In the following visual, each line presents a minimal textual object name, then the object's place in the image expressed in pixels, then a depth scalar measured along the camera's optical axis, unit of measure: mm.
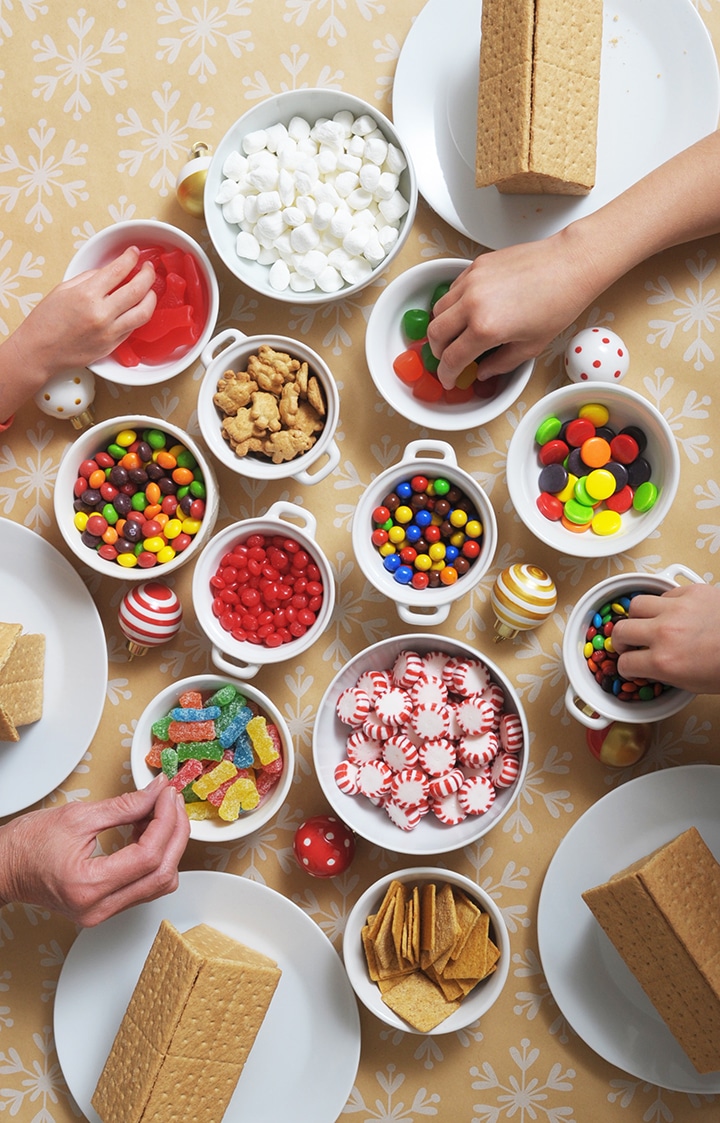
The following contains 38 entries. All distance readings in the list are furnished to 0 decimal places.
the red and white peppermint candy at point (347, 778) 1297
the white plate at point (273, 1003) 1365
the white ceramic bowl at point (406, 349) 1269
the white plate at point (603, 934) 1322
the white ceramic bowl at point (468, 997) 1268
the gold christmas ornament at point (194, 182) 1306
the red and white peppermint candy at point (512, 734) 1271
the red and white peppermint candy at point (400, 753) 1289
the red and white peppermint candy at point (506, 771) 1274
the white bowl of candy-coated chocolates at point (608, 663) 1244
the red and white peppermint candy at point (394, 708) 1290
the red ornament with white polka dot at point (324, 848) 1320
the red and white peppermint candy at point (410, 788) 1282
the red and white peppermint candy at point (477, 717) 1279
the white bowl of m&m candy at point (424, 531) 1277
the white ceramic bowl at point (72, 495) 1293
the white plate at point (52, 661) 1392
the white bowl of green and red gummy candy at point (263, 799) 1299
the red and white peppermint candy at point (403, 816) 1292
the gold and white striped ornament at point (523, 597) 1271
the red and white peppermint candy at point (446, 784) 1275
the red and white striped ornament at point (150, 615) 1313
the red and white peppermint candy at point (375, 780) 1294
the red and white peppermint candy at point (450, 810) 1293
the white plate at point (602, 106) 1268
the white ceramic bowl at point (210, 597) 1285
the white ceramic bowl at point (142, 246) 1300
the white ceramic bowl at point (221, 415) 1271
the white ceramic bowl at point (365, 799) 1277
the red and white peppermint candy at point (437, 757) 1287
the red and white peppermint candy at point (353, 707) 1305
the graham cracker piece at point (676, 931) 1204
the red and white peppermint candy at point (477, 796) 1284
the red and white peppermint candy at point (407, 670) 1290
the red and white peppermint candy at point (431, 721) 1282
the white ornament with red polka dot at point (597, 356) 1267
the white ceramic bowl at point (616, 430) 1245
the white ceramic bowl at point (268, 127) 1271
